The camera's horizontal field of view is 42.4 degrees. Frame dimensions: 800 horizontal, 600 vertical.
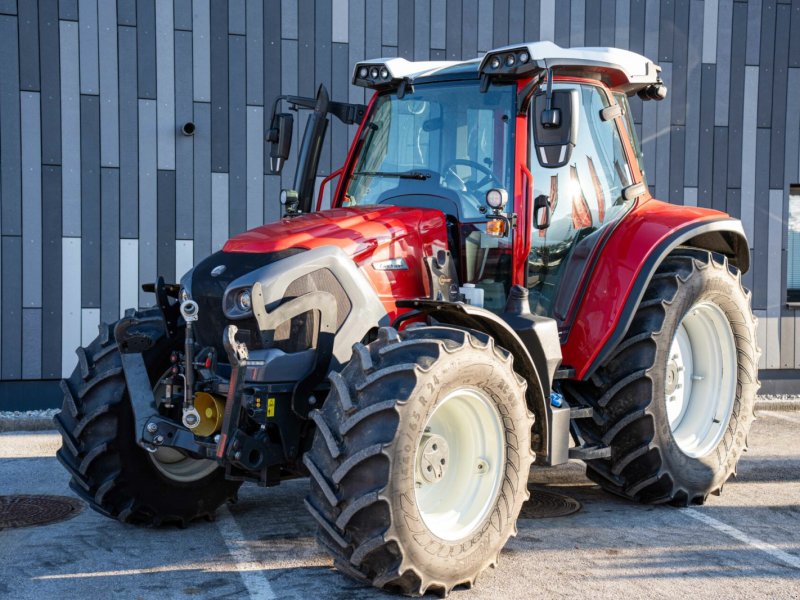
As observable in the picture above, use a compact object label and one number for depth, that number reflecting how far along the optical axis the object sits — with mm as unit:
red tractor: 4453
